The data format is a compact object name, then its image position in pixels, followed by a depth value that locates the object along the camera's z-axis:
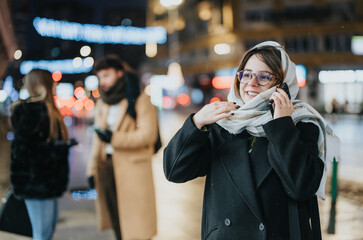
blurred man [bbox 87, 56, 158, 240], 4.45
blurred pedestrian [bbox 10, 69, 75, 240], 3.72
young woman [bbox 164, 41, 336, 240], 1.88
